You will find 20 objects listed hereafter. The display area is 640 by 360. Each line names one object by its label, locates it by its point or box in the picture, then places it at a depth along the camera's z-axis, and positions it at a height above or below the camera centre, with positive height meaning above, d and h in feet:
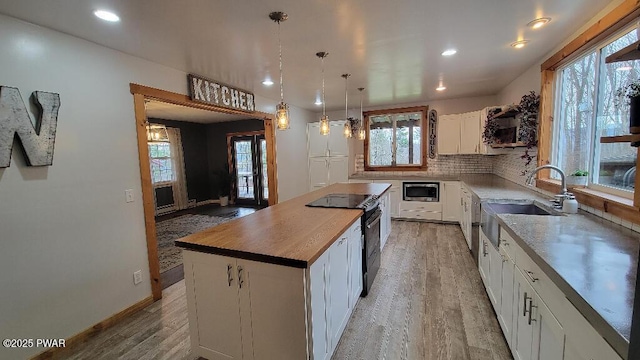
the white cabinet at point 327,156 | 18.62 +0.01
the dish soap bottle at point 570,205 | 6.68 -1.42
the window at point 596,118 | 5.89 +0.76
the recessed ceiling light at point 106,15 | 5.78 +3.25
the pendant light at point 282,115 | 7.36 +1.16
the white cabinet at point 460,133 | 14.74 +1.06
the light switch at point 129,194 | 8.09 -0.98
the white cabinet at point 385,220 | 11.98 -3.12
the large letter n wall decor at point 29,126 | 5.70 +0.88
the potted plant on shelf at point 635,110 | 3.53 +0.48
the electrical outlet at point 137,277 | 8.30 -3.60
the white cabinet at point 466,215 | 11.54 -2.94
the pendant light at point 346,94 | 11.32 +3.30
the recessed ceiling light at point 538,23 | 6.72 +3.23
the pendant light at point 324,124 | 9.31 +1.12
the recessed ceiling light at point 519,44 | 8.06 +3.26
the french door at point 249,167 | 24.35 -0.82
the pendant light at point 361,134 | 12.37 +0.97
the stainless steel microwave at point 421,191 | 16.22 -2.35
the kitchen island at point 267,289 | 4.88 -2.61
